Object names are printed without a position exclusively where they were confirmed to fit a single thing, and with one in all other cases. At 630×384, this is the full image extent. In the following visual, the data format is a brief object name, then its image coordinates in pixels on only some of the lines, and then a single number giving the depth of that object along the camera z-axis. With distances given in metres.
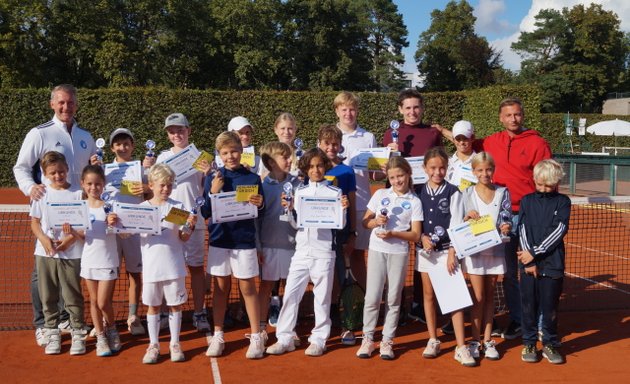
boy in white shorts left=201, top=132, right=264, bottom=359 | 4.91
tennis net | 6.63
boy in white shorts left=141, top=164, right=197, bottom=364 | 4.79
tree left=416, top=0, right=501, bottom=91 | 59.66
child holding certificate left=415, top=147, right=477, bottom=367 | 4.89
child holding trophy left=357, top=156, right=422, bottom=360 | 4.89
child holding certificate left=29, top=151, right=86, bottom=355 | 4.96
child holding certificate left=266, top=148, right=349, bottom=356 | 4.95
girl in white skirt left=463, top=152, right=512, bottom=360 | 4.96
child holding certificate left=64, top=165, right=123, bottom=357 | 4.90
